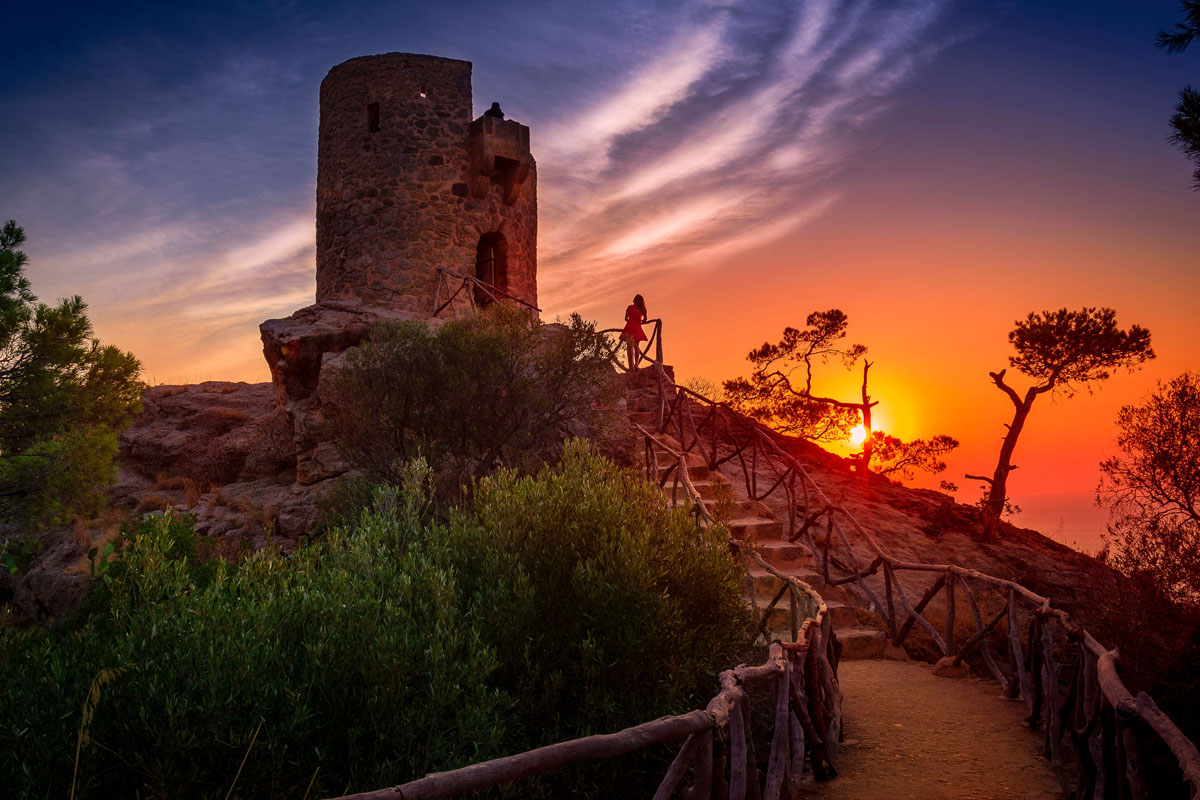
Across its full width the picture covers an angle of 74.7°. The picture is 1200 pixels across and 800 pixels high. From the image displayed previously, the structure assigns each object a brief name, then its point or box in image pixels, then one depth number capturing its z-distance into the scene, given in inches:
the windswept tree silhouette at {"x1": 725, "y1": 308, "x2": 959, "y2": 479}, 765.9
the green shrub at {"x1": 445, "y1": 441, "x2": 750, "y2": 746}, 207.9
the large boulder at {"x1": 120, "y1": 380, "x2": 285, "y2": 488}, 584.7
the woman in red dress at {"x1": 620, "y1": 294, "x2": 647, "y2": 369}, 635.5
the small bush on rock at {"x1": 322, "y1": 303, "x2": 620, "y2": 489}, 440.8
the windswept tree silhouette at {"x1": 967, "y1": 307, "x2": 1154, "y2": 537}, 632.4
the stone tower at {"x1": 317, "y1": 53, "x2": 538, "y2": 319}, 676.7
